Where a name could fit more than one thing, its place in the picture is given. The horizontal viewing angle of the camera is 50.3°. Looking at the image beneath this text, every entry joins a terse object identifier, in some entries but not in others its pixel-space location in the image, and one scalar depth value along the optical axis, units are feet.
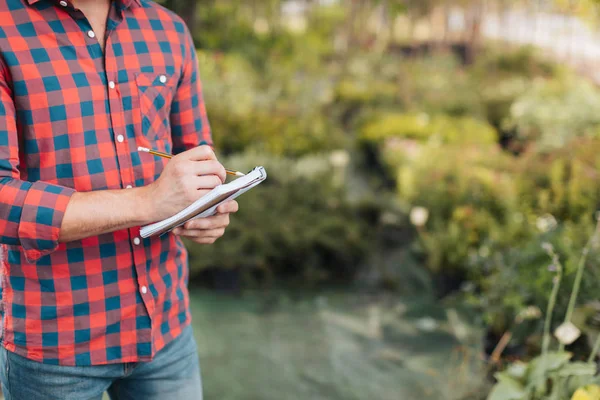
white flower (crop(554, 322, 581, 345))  6.46
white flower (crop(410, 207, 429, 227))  14.02
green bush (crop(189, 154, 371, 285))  15.67
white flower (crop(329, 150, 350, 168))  18.03
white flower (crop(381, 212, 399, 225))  18.28
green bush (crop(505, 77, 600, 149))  21.88
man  4.00
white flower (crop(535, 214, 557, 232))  10.86
